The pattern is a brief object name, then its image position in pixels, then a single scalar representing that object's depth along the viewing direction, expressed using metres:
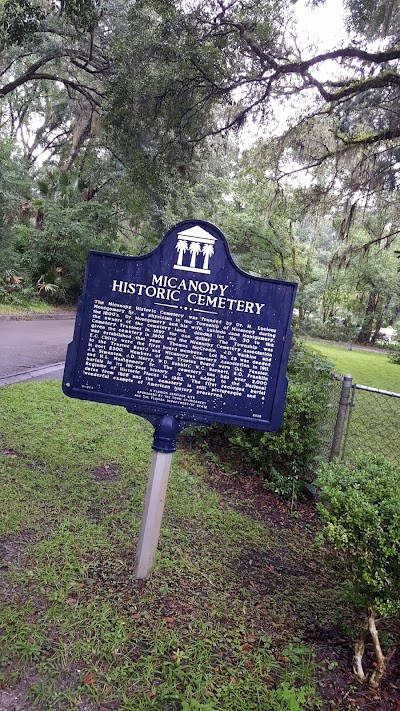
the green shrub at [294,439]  4.50
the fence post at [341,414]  4.15
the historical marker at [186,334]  2.80
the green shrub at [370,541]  2.19
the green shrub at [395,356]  20.30
